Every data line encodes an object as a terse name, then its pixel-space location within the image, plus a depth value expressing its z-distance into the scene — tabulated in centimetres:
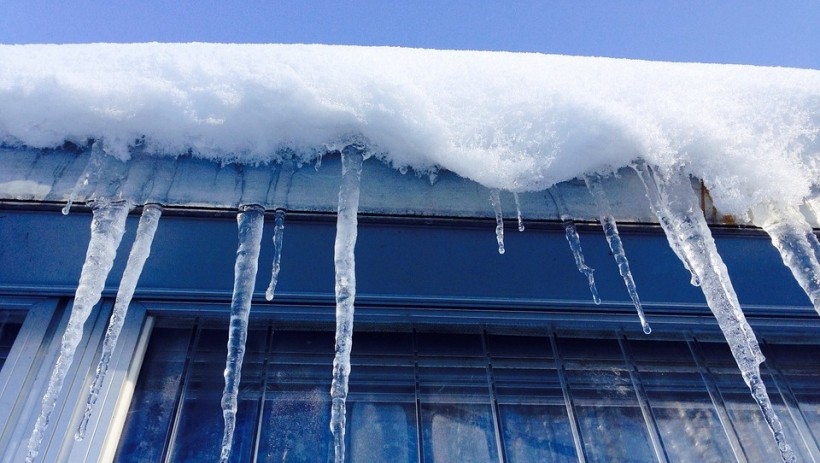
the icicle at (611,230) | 130
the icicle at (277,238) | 124
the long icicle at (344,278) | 111
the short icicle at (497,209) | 129
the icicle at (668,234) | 125
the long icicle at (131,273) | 123
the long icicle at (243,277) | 121
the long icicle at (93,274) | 117
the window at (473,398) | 143
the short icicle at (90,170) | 124
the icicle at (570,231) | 132
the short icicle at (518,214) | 130
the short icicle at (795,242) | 124
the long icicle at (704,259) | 118
